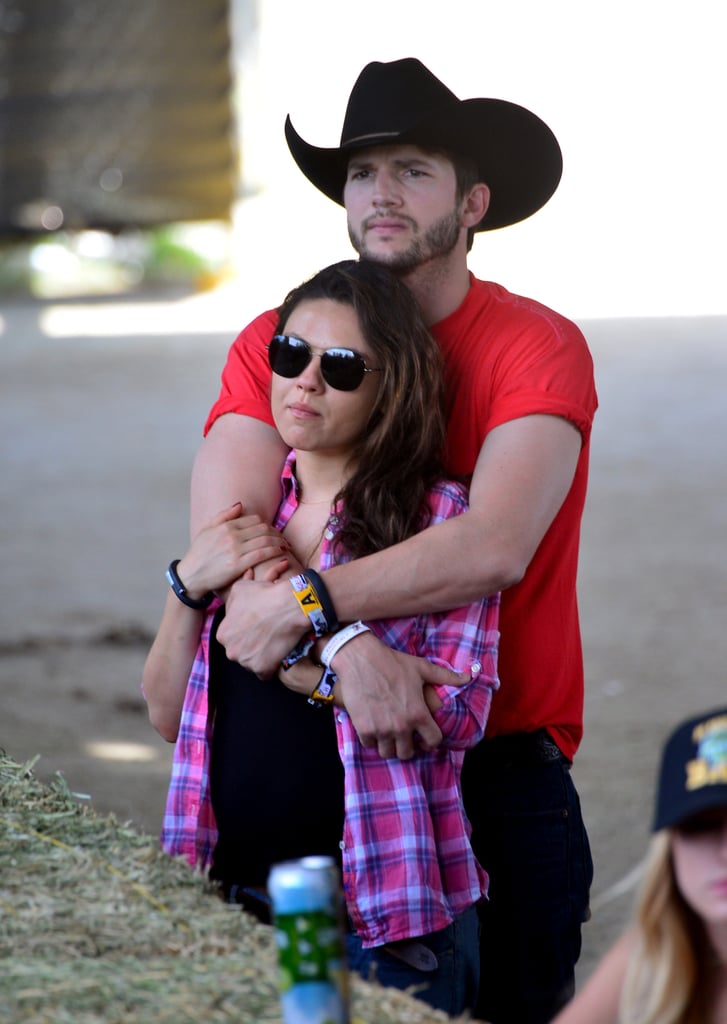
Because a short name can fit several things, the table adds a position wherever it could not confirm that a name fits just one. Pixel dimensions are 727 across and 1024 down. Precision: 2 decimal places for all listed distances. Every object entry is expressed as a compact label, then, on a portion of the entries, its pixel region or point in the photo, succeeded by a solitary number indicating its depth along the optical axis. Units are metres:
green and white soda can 9.54
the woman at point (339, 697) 10.23
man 10.31
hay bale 9.72
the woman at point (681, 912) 9.65
